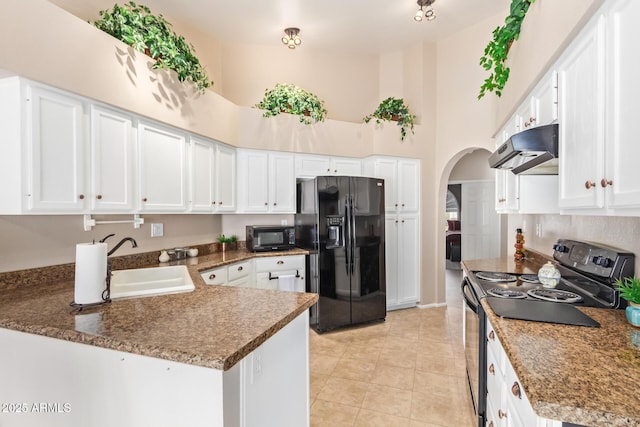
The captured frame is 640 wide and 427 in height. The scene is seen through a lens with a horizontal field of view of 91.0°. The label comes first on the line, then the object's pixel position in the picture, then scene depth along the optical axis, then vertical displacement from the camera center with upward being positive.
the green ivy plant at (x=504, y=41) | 2.09 +1.29
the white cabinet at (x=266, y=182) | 3.79 +0.37
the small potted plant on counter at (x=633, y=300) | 1.20 -0.35
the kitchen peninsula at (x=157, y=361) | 1.04 -0.56
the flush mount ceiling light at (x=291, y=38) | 3.96 +2.22
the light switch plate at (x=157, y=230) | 2.99 -0.17
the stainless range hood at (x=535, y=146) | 1.51 +0.32
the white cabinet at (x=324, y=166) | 4.08 +0.61
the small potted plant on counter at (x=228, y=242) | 3.85 -0.37
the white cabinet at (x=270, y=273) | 3.32 -0.69
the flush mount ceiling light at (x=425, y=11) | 3.47 +2.29
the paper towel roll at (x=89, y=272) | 1.48 -0.28
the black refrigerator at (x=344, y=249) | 3.59 -0.44
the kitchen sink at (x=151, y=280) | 1.77 -0.48
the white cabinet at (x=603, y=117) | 0.98 +0.34
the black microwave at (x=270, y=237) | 3.77 -0.31
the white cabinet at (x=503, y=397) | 0.99 -0.72
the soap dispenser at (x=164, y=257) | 2.98 -0.42
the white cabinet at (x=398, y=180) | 4.27 +0.43
